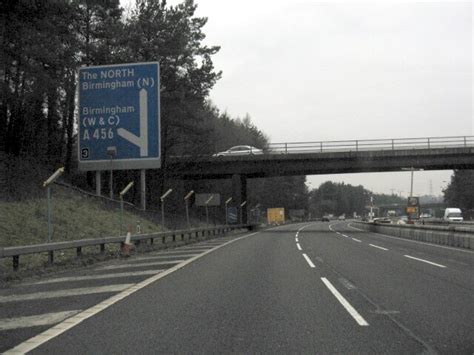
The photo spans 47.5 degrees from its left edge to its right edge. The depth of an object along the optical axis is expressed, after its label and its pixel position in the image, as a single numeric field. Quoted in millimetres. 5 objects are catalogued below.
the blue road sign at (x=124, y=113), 22016
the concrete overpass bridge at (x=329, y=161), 46531
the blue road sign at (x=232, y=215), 52653
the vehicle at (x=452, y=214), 69081
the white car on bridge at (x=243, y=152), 49844
